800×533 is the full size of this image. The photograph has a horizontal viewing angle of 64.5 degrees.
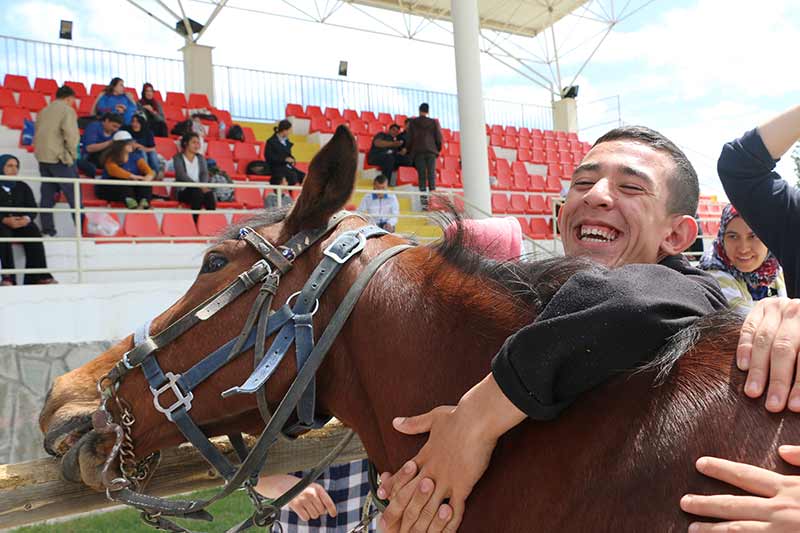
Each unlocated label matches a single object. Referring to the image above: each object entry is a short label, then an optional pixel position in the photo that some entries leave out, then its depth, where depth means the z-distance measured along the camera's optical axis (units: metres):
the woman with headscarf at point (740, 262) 3.51
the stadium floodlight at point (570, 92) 22.08
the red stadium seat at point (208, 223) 9.23
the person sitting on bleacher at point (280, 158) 10.51
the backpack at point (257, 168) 11.56
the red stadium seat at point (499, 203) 13.69
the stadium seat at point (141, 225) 8.81
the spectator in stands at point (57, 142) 8.03
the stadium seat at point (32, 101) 12.03
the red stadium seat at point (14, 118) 10.80
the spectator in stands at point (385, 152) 12.43
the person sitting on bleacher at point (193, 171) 8.83
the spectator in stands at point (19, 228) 6.78
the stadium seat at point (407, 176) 12.64
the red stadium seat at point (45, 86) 13.27
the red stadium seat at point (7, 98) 11.52
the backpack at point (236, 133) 12.68
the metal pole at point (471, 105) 8.59
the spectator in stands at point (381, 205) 8.98
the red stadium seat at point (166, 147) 10.54
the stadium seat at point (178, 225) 9.32
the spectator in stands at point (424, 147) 11.76
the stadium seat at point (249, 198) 10.41
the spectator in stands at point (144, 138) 8.98
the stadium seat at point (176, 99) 13.71
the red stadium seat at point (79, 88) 12.51
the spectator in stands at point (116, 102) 9.55
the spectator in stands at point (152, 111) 10.59
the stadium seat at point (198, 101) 13.94
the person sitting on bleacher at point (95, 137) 8.90
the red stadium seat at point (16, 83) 12.79
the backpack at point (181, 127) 10.81
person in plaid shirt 2.40
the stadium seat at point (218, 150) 11.74
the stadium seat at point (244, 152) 12.21
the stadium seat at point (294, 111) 16.46
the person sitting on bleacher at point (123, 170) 8.40
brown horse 1.14
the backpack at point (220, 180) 9.52
